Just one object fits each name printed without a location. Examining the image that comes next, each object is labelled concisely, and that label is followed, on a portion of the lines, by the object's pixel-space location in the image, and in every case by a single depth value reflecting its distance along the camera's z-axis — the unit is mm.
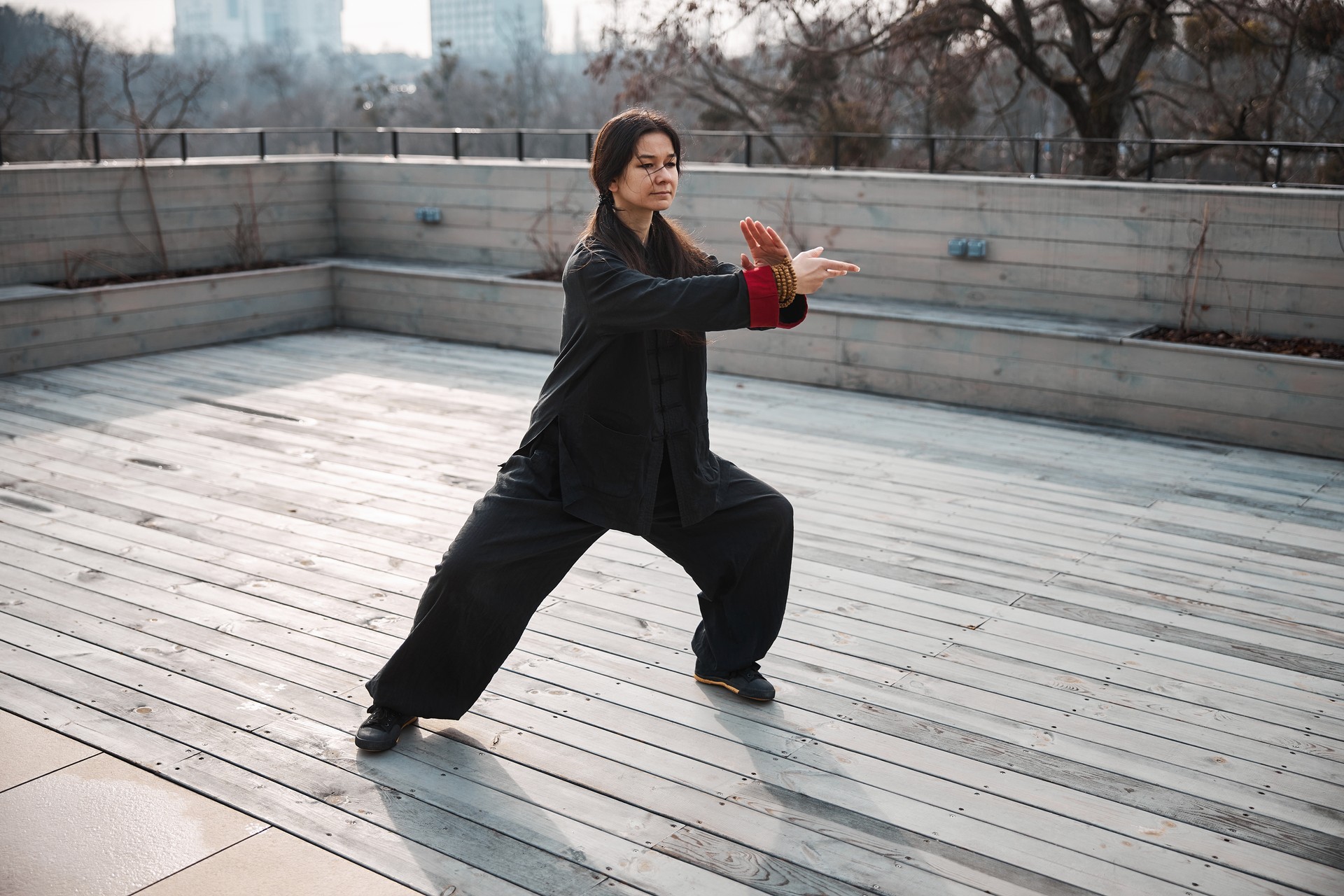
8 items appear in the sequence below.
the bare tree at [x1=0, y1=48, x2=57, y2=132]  19000
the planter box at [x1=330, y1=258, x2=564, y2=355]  8148
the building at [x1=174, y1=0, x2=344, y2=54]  185750
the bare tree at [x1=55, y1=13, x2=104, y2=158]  18812
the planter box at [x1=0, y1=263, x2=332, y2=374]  7414
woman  2631
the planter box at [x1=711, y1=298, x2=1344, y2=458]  5770
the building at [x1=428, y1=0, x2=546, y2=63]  152500
